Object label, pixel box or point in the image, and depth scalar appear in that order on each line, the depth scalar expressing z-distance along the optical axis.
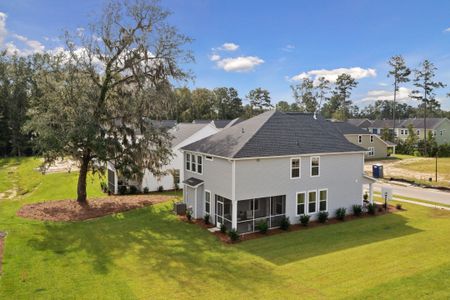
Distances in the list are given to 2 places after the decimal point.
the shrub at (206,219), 21.45
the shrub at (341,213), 22.52
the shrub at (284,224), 20.28
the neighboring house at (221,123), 50.81
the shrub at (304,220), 21.03
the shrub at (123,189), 31.42
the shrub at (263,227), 19.52
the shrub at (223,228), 19.59
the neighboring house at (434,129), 70.12
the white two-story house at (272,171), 19.78
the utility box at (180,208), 23.36
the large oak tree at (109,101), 22.11
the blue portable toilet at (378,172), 39.16
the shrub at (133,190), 31.53
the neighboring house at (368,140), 58.50
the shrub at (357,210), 23.46
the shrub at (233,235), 18.22
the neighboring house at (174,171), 31.83
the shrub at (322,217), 21.77
